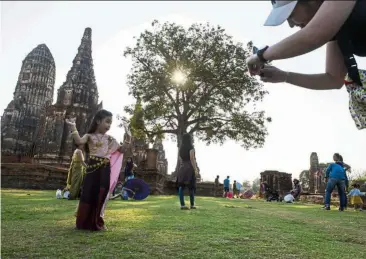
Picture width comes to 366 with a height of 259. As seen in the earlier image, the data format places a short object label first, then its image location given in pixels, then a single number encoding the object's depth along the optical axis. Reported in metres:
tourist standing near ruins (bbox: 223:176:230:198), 20.33
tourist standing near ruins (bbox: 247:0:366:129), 1.25
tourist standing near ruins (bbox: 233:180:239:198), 24.73
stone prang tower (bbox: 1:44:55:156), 30.97
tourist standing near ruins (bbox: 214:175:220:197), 23.63
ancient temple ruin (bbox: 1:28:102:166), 25.34
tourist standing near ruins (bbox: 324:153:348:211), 9.02
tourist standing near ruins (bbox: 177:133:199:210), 6.96
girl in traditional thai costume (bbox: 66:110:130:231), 3.50
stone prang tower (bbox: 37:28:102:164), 24.89
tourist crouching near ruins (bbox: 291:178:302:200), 16.19
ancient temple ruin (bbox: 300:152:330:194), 21.52
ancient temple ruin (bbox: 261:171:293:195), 20.91
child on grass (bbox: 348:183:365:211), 11.15
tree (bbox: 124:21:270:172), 23.77
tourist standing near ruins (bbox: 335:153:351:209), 9.22
